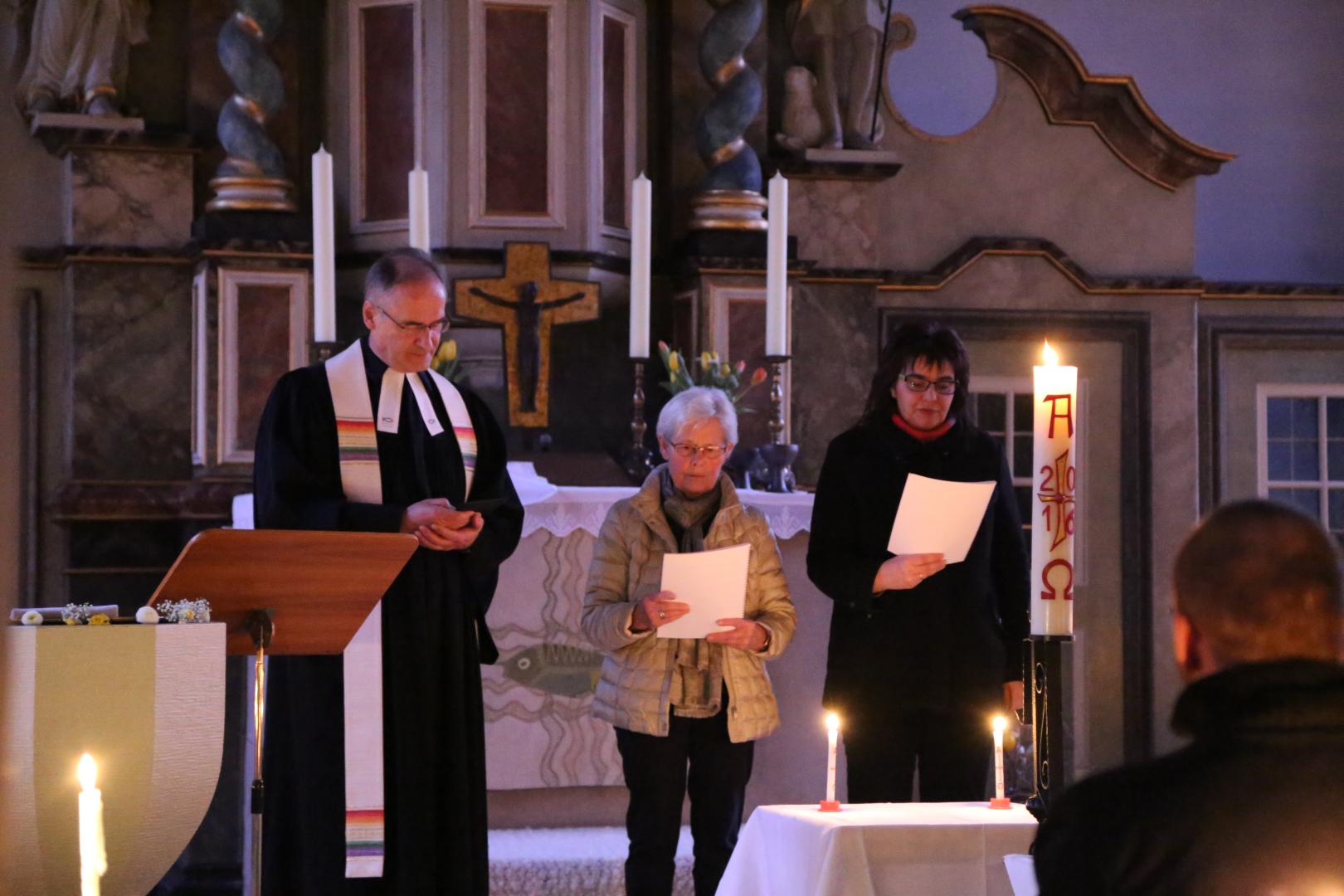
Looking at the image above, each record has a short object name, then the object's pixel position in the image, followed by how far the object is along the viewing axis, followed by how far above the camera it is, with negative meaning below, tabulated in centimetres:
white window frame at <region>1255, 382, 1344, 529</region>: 815 +10
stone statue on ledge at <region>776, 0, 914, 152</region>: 707 +166
